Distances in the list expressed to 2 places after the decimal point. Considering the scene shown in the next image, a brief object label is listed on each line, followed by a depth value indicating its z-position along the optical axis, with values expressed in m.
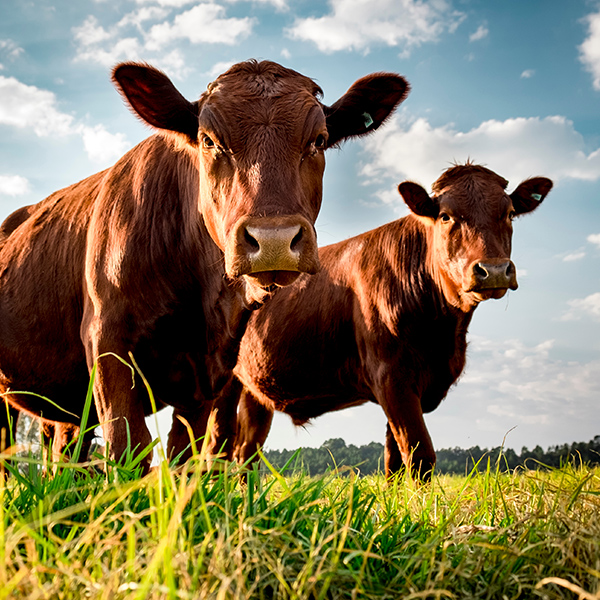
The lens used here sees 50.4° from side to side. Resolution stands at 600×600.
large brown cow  3.20
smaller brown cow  6.04
